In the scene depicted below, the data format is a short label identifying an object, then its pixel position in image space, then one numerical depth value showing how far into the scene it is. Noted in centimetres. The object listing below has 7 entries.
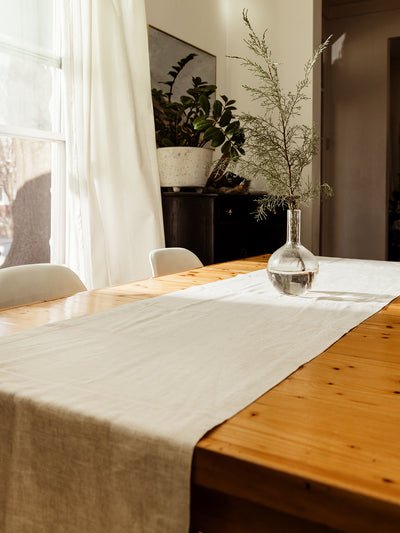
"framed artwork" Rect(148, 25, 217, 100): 357
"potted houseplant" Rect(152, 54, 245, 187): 321
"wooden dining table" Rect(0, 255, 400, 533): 50
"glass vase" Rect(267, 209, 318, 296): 144
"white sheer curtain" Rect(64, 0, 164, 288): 289
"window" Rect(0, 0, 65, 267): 268
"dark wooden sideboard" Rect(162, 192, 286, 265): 327
